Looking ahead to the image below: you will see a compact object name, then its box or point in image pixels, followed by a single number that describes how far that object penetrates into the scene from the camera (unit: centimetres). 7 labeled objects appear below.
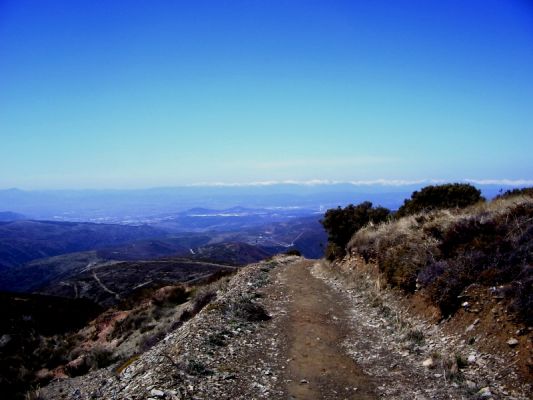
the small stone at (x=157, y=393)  817
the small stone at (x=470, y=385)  798
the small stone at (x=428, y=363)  945
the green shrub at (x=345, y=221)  2678
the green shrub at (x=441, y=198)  2177
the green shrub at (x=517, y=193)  1583
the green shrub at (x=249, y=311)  1443
